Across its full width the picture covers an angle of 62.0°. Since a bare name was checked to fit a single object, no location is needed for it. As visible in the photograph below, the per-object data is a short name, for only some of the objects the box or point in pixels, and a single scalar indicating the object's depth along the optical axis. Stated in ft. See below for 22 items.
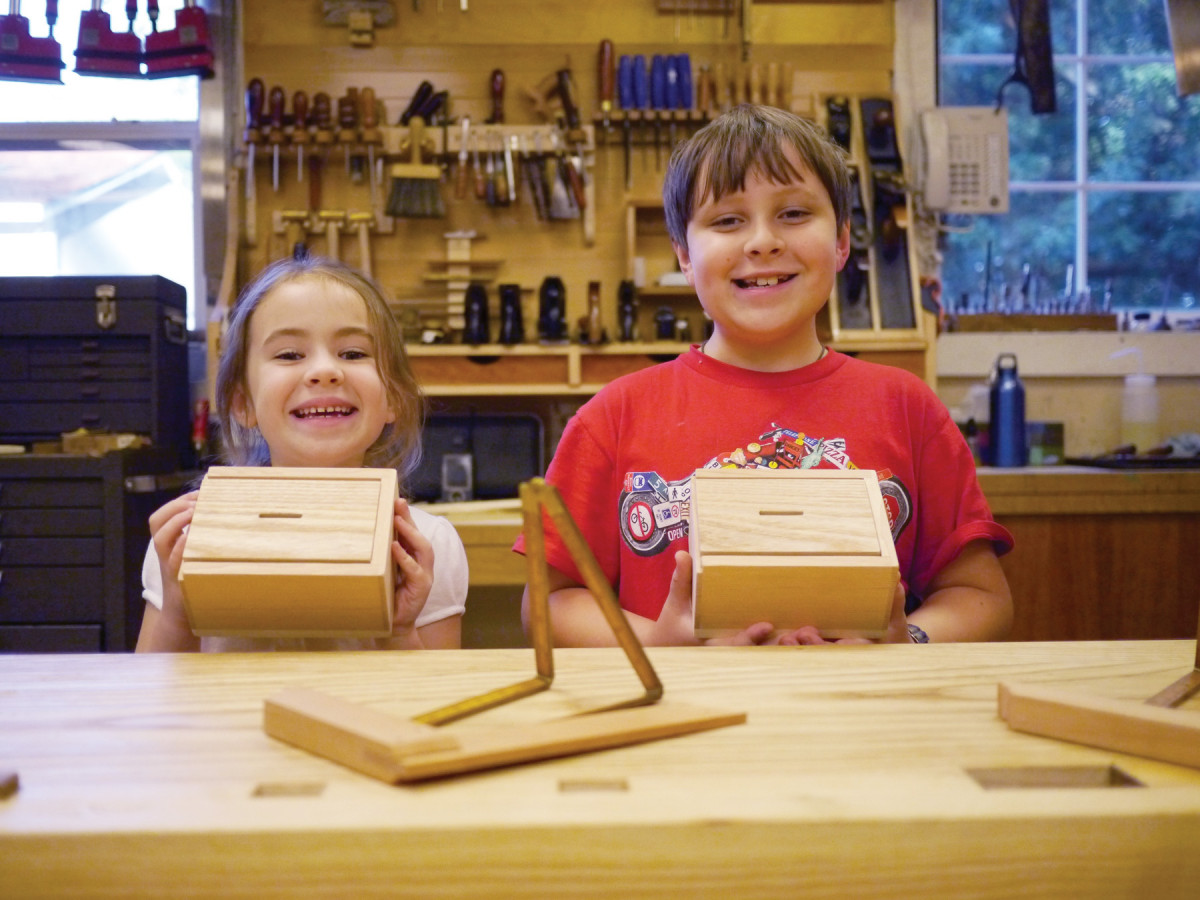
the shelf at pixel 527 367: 10.05
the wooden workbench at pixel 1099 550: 9.00
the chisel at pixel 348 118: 10.65
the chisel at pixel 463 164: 10.68
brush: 10.48
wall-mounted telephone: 11.32
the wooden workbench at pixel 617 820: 1.45
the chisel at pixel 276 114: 10.61
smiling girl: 4.05
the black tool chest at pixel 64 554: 8.73
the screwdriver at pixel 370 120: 10.66
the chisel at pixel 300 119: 10.61
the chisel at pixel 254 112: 10.55
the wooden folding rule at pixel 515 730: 1.69
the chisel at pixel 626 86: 10.77
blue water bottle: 10.30
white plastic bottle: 11.16
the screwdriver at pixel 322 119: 10.63
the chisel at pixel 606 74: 10.80
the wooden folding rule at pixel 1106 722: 1.77
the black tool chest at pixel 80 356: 9.36
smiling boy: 4.06
